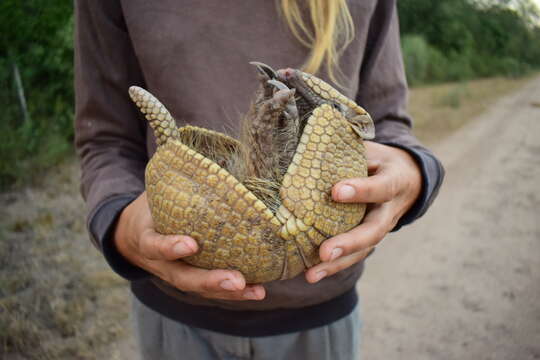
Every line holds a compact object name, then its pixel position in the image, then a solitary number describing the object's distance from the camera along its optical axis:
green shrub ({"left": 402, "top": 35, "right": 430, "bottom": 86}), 10.34
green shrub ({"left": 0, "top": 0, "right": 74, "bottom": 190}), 3.09
